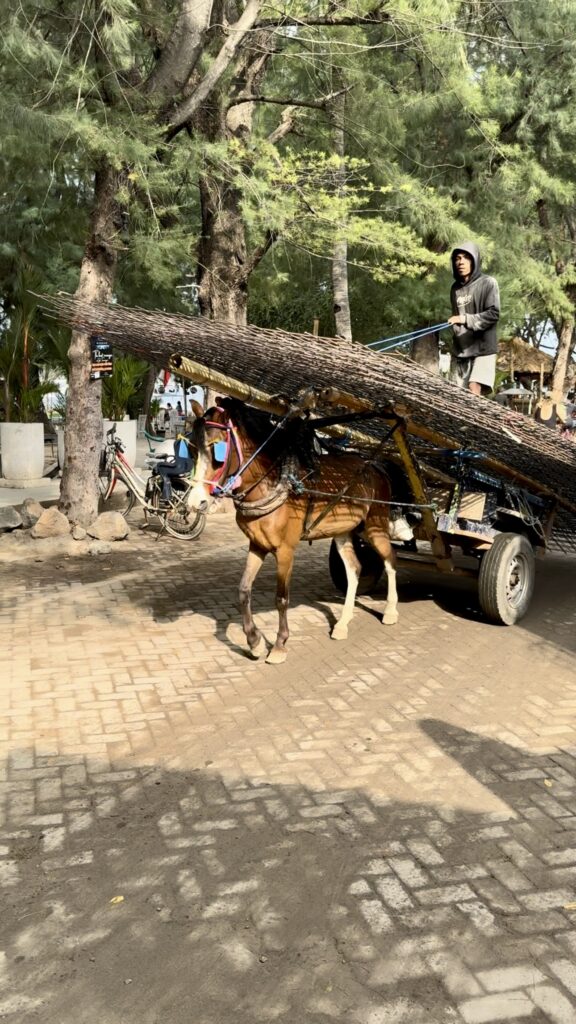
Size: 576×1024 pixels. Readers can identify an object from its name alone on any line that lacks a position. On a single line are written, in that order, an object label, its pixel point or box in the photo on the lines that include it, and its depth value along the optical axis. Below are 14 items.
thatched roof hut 31.27
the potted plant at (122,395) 14.61
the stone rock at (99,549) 10.03
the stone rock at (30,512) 10.95
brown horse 5.66
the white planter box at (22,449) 14.41
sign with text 10.39
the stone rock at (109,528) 10.61
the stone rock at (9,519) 10.72
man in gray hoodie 7.09
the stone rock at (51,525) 10.41
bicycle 11.11
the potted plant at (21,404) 13.98
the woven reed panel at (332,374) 5.23
